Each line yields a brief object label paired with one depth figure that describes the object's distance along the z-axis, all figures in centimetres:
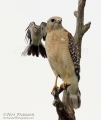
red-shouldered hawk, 1494
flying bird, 1730
